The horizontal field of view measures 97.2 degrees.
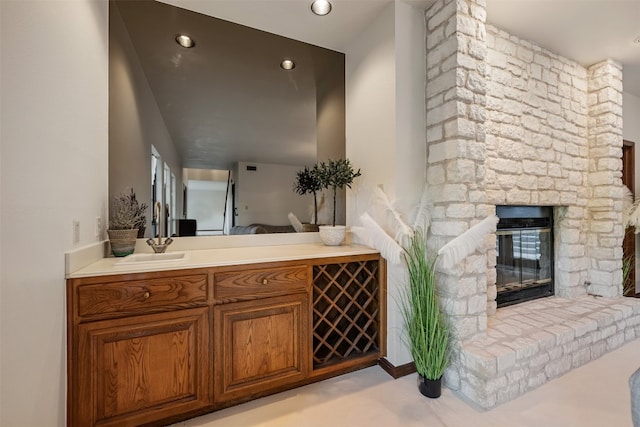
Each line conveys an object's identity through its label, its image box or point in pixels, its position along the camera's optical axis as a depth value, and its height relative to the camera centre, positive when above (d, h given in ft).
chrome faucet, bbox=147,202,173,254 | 6.41 -0.56
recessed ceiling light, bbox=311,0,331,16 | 6.85 +5.15
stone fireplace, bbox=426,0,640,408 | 6.38 +0.81
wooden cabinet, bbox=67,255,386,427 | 4.53 -2.32
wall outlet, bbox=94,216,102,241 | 5.57 -0.27
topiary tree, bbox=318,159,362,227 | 7.89 +1.13
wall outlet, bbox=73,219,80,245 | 4.61 -0.26
